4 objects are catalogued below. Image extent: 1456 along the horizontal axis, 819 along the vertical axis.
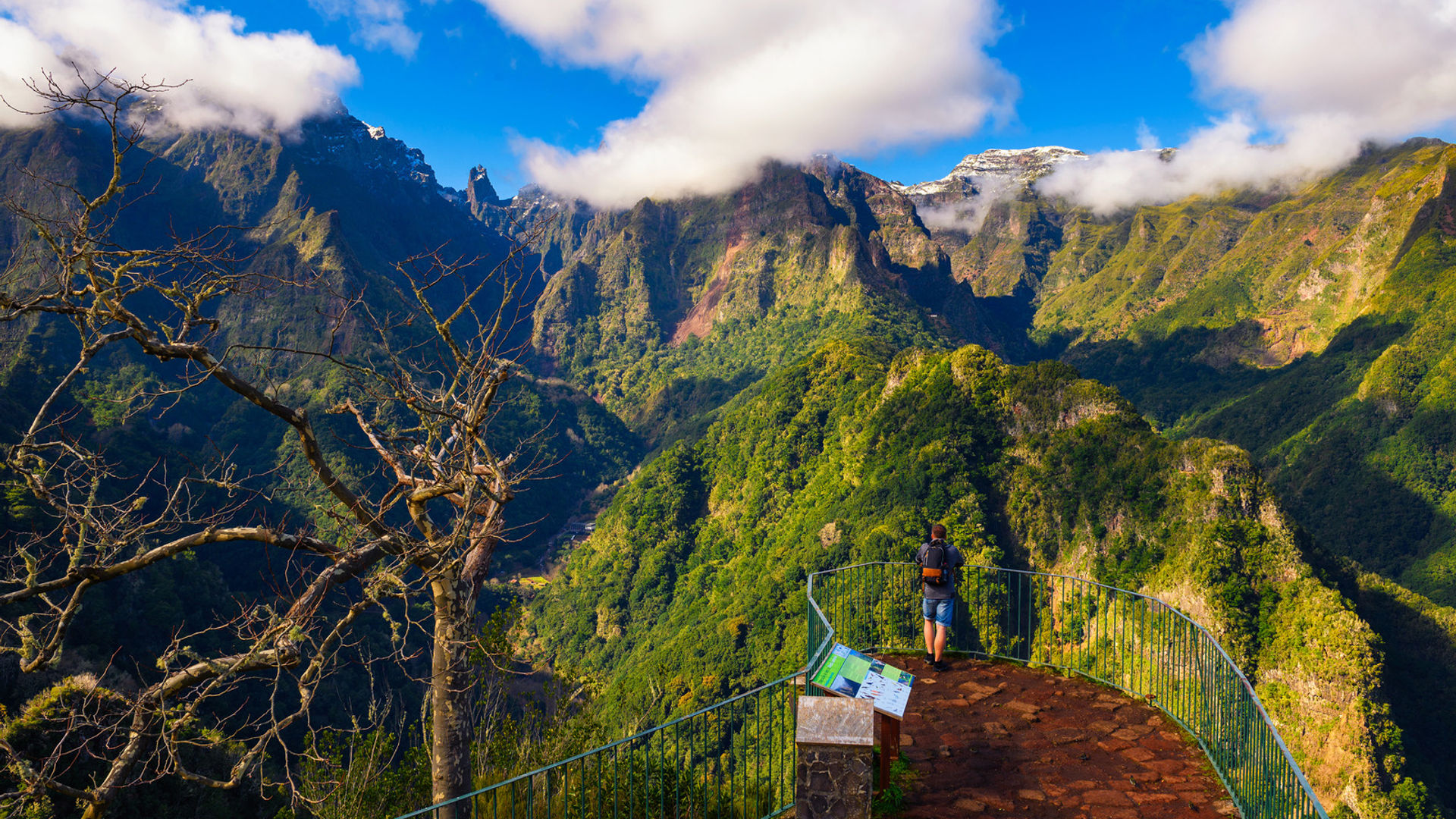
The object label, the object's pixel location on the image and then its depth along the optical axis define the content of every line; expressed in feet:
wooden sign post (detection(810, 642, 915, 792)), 25.23
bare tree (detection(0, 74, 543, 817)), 23.35
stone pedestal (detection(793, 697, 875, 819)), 22.27
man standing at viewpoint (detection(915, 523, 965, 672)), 35.45
